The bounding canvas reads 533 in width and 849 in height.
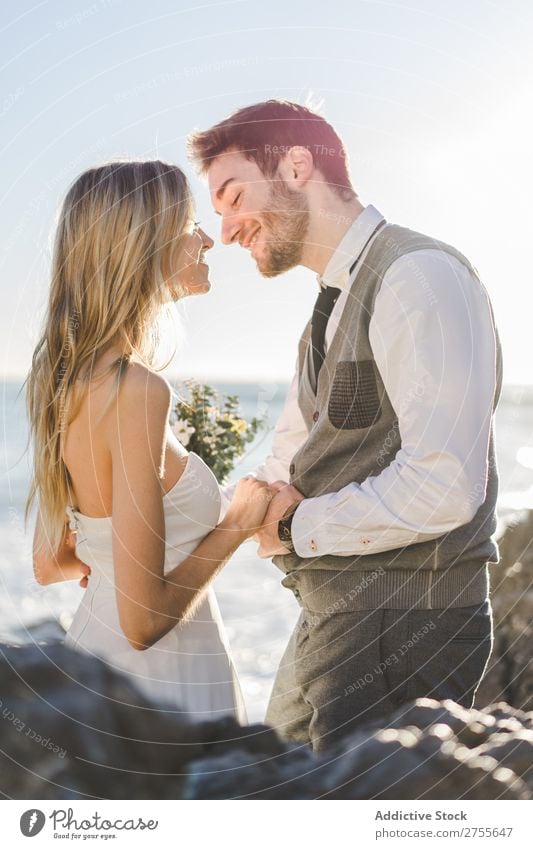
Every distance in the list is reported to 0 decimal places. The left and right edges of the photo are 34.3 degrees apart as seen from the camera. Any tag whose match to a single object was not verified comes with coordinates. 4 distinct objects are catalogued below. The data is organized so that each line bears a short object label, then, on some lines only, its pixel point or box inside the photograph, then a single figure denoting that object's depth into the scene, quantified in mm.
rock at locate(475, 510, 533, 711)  3223
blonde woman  2135
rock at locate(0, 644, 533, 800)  1661
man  2293
